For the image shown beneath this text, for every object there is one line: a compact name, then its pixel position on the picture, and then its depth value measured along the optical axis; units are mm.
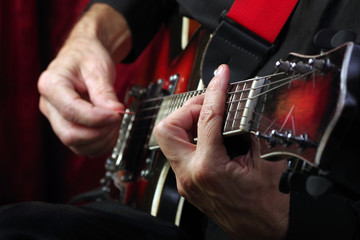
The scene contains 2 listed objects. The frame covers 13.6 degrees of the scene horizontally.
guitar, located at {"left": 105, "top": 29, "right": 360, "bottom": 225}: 1177
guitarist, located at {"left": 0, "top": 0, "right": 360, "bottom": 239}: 1272
